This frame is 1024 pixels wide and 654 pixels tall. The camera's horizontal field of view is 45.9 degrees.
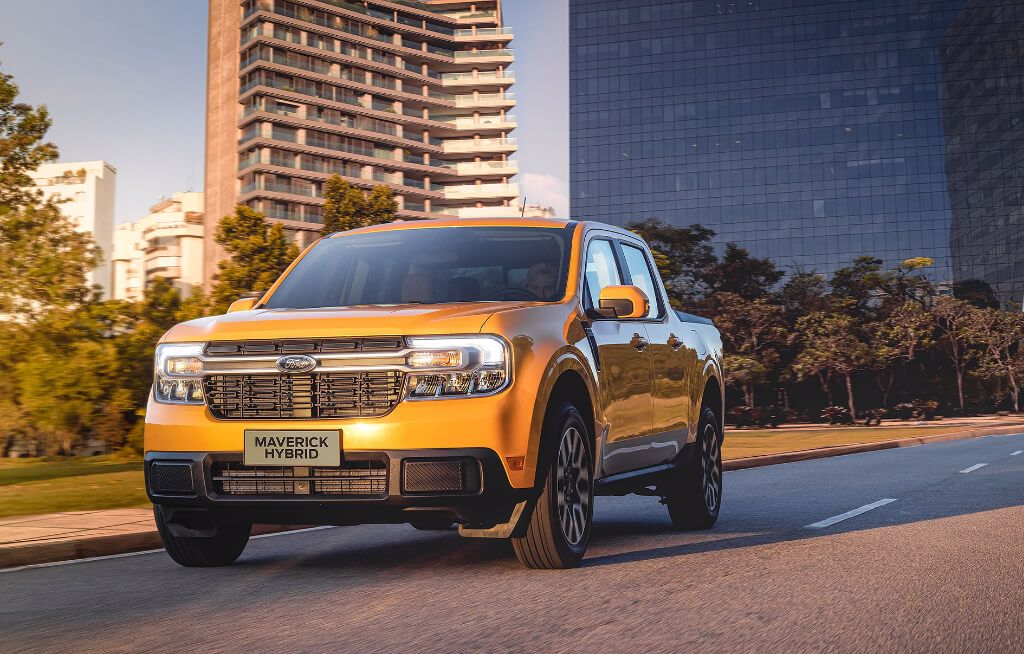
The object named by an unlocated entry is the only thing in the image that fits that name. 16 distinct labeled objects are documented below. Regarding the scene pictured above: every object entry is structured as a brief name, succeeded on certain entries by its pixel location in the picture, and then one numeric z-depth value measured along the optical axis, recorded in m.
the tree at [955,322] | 68.75
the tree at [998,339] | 69.06
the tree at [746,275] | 65.50
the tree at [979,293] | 94.56
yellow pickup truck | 6.05
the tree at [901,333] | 63.50
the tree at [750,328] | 59.72
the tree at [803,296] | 67.25
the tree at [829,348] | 61.97
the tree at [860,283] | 69.62
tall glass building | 114.44
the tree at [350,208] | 27.08
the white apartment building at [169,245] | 108.81
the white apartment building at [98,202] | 113.12
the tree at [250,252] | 24.12
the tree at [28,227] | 21.70
